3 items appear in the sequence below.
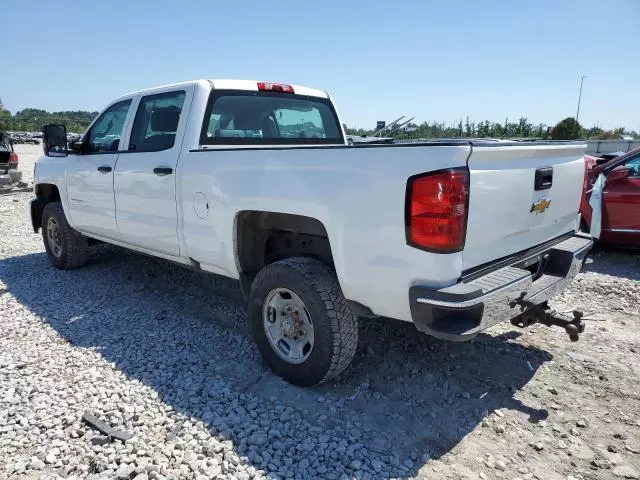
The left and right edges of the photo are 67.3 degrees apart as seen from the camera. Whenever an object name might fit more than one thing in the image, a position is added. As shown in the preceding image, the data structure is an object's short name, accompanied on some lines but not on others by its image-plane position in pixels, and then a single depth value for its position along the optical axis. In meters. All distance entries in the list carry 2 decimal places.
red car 6.21
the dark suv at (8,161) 13.54
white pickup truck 2.43
